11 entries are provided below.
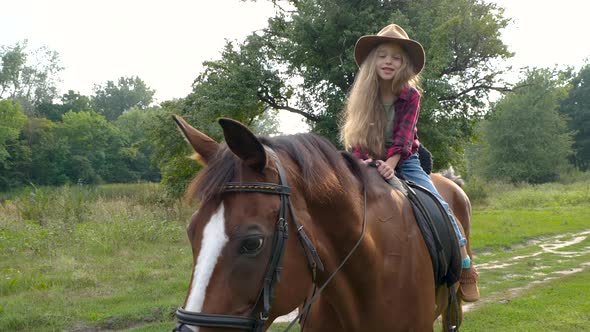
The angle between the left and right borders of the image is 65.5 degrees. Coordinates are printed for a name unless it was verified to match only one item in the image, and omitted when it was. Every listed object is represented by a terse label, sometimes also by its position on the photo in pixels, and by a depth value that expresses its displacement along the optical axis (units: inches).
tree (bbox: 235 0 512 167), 648.4
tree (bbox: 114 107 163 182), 2102.6
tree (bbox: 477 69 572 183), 1899.6
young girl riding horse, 127.4
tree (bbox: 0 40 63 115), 2140.7
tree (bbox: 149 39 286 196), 695.7
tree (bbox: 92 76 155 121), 3324.3
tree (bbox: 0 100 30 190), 1711.4
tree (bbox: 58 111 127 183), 1918.1
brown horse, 70.3
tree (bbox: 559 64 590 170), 2241.6
